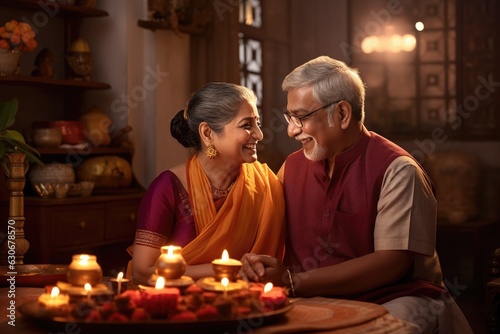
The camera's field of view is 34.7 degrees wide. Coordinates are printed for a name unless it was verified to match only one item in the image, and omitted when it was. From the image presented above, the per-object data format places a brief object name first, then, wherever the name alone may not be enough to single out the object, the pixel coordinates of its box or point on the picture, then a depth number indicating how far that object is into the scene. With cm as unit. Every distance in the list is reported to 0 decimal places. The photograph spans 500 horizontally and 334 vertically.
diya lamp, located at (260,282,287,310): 187
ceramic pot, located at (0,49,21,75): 396
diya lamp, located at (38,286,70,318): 176
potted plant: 286
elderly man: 238
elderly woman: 259
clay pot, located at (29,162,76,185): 411
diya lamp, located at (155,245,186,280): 186
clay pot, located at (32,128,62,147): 421
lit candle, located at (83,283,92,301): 179
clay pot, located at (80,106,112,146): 448
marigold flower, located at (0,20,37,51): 393
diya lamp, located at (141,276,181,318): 172
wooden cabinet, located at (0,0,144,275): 391
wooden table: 178
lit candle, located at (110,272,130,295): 199
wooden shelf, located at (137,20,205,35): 467
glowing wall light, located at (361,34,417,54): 677
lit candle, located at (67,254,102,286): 181
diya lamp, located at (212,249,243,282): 193
